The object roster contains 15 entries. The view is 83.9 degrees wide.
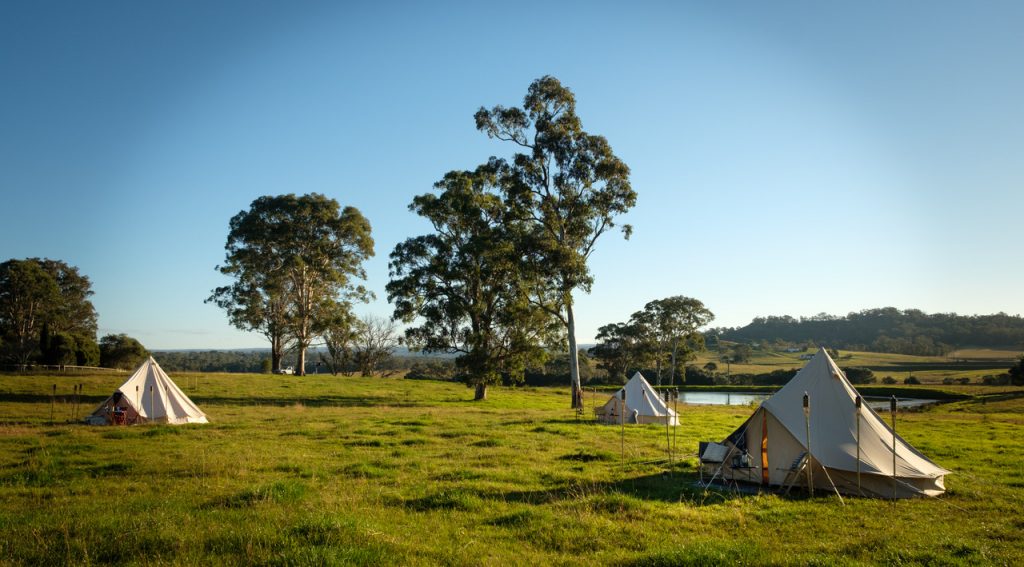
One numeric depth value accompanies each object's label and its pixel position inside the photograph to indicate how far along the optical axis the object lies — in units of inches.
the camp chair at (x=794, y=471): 481.4
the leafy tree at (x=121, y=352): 2112.5
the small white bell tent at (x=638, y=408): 1072.8
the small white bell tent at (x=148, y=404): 873.5
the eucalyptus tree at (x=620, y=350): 2977.4
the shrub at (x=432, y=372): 2891.2
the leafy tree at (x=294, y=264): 1909.4
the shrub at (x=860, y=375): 3049.7
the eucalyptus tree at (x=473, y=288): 1422.2
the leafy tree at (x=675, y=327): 2893.7
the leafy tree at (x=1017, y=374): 2278.5
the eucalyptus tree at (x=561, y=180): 1407.5
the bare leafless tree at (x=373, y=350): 2775.6
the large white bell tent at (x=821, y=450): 481.1
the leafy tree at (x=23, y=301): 2256.4
